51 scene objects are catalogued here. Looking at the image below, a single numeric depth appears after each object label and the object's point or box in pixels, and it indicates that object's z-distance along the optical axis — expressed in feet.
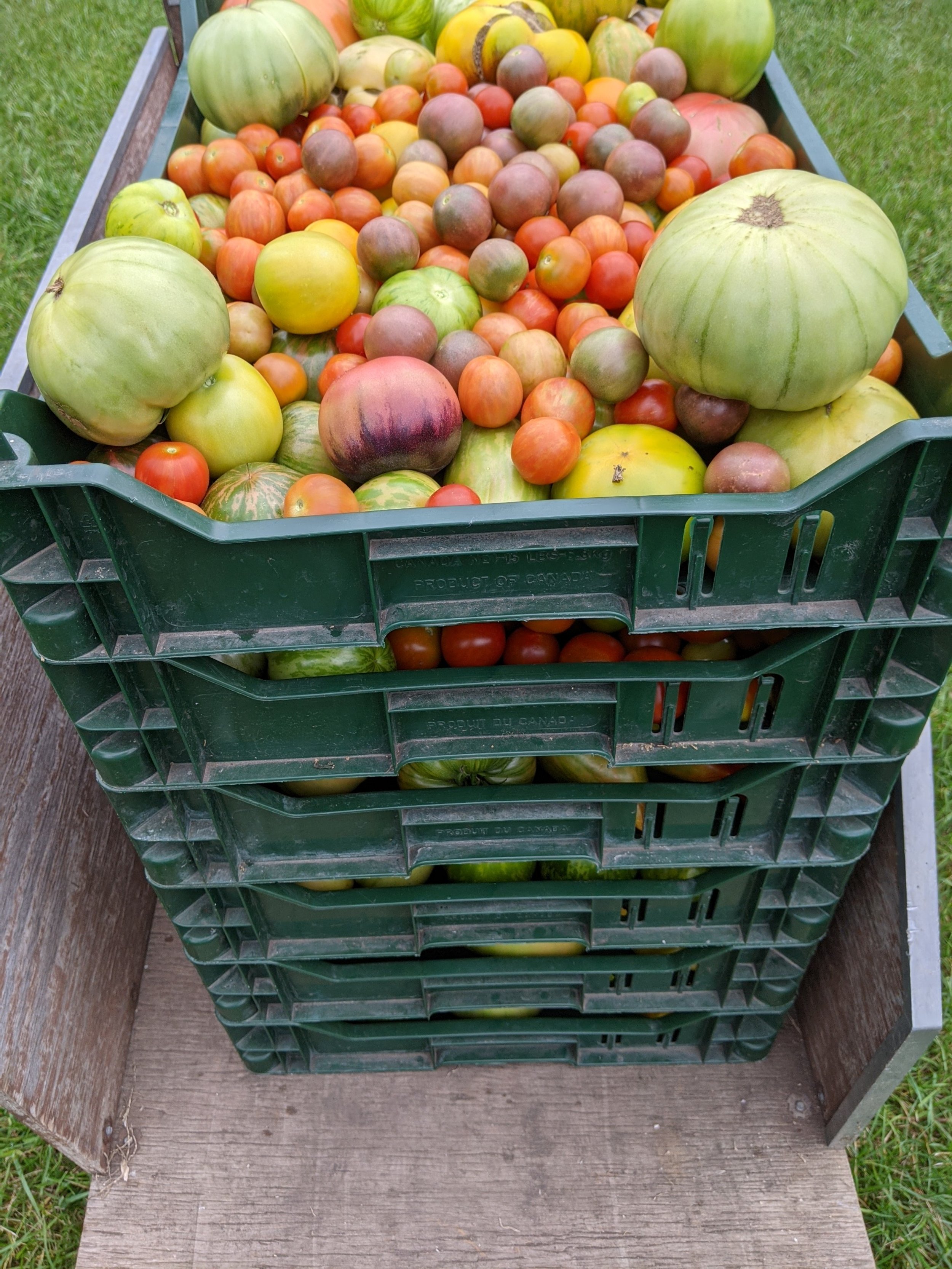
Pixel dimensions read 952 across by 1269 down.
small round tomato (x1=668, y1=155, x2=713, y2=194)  2.20
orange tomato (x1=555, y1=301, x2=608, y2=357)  1.90
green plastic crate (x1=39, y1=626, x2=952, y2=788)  1.48
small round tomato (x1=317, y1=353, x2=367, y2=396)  1.85
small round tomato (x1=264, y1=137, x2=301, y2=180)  2.26
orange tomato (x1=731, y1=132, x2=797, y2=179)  2.06
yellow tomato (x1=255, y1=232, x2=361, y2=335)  1.85
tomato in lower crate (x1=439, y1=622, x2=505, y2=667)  1.60
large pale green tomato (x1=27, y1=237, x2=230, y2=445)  1.57
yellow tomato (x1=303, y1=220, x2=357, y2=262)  2.05
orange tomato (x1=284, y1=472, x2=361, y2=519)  1.48
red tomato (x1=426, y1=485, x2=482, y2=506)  1.51
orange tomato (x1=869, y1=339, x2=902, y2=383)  1.67
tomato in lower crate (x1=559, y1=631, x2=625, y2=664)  1.62
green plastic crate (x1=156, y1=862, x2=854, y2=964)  1.86
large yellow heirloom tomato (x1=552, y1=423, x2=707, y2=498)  1.61
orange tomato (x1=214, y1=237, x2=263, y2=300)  2.01
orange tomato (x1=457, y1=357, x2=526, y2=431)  1.72
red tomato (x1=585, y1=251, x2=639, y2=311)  1.94
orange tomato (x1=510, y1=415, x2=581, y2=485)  1.61
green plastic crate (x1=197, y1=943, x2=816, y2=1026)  2.03
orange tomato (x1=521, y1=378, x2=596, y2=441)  1.71
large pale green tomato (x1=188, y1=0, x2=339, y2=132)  2.28
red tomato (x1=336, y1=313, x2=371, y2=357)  1.96
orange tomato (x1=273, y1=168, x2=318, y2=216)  2.17
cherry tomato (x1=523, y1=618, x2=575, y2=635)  1.62
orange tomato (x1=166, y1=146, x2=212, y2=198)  2.23
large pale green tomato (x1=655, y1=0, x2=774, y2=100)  2.32
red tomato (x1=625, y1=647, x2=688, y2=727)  1.58
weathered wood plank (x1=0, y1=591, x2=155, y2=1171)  1.95
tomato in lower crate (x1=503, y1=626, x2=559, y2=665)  1.64
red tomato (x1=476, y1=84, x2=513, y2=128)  2.29
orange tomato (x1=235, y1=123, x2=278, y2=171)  2.30
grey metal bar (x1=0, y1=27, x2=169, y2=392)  1.97
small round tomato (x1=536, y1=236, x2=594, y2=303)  1.92
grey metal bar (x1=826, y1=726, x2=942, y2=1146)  1.84
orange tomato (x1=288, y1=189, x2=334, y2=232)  2.10
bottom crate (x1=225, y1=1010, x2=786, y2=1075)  2.18
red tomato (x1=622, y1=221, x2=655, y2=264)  2.04
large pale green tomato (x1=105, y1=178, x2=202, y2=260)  1.95
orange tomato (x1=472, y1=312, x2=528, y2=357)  1.93
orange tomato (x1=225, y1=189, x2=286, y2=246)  2.08
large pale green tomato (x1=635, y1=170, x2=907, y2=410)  1.47
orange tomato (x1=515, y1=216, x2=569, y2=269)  2.03
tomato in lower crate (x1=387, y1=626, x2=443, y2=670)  1.61
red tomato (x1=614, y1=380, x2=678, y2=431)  1.73
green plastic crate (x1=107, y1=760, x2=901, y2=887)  1.69
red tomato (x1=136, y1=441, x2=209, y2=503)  1.60
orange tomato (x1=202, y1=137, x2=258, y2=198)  2.20
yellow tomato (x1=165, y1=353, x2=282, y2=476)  1.72
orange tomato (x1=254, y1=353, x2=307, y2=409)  1.91
